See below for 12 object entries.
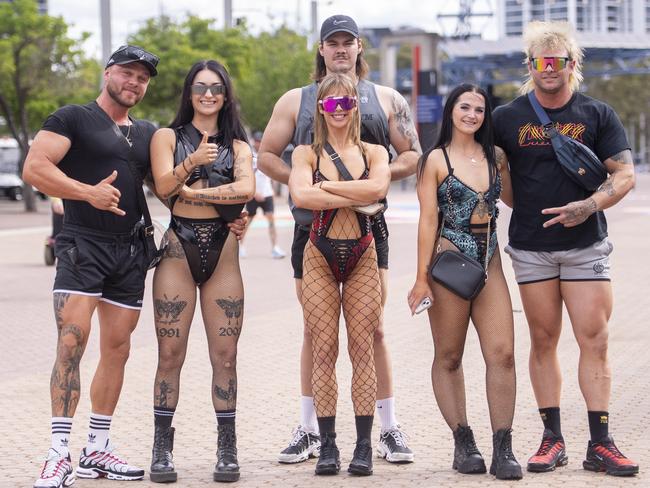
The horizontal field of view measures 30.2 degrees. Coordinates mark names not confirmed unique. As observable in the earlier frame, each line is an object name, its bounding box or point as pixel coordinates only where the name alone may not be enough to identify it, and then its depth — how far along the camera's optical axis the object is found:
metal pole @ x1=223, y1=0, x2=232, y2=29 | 32.94
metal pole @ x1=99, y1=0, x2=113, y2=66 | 25.29
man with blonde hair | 5.85
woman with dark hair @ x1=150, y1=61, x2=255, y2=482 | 5.78
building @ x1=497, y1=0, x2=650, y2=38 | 181.50
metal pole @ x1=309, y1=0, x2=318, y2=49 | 45.00
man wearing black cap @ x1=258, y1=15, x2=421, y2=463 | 6.18
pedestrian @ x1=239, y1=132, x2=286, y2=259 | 18.27
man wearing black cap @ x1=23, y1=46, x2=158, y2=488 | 5.64
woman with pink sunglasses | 5.81
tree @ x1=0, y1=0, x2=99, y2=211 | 33.78
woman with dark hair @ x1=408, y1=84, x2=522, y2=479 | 5.79
